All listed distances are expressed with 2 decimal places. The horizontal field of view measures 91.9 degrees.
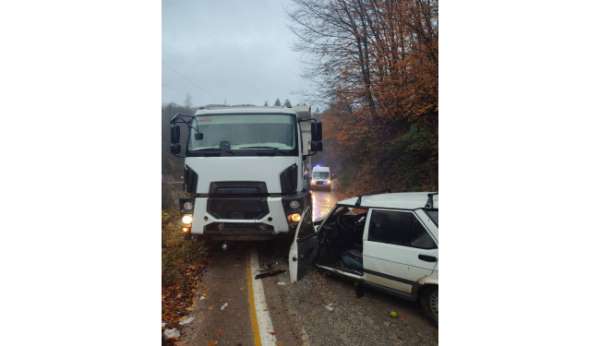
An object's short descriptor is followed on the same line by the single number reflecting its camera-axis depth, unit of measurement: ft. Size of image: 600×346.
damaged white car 8.78
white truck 13.32
